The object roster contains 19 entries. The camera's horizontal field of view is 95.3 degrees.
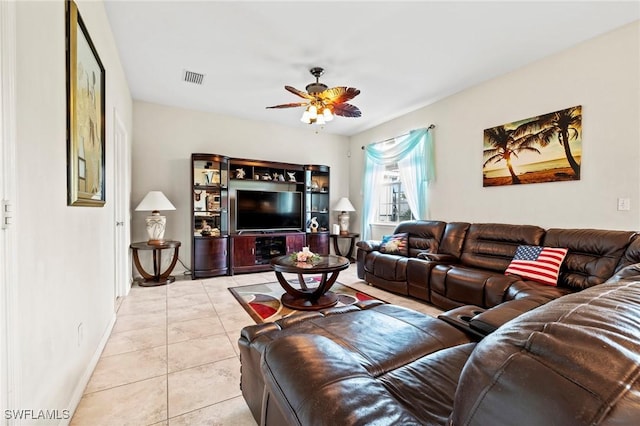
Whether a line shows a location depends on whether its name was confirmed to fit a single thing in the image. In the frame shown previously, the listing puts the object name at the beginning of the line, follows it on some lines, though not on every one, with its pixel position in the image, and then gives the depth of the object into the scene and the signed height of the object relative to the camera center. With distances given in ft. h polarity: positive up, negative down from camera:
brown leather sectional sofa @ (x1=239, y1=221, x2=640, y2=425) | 1.39 -1.50
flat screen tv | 16.58 -0.04
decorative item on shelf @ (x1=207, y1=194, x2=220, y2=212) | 15.71 +0.38
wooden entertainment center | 15.20 -0.21
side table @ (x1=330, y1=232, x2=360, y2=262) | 19.03 -2.26
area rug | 9.88 -3.53
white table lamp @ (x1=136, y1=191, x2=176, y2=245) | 13.26 -0.29
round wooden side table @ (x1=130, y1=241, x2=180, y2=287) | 13.15 -2.66
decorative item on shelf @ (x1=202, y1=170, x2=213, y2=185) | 15.66 +1.78
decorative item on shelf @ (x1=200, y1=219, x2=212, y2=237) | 15.26 -1.05
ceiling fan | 9.89 +3.91
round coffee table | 9.76 -2.60
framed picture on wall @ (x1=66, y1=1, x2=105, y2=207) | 5.13 +1.88
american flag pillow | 8.49 -1.62
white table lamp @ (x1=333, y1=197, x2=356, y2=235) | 19.09 -0.01
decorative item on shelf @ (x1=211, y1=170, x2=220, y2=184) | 15.76 +1.74
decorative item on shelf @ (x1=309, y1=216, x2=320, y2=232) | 18.60 -0.99
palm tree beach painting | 9.60 +2.22
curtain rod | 14.35 +4.17
